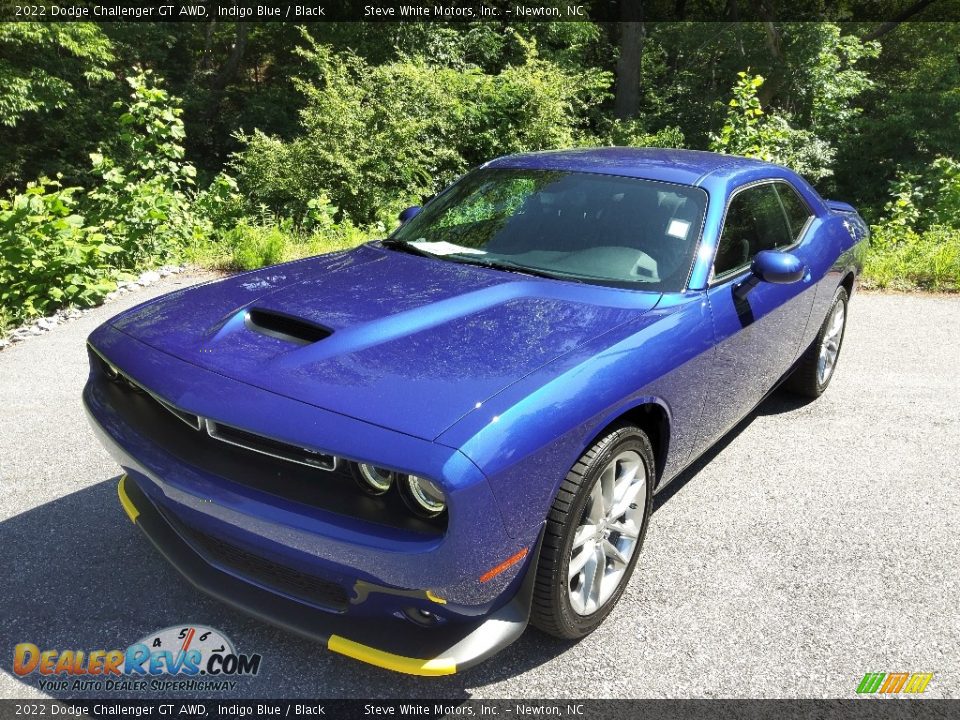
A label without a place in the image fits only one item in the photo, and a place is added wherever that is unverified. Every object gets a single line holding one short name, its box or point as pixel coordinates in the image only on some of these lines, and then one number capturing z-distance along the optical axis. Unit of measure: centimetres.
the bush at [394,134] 1034
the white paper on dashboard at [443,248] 346
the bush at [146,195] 748
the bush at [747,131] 969
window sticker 326
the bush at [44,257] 592
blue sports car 204
